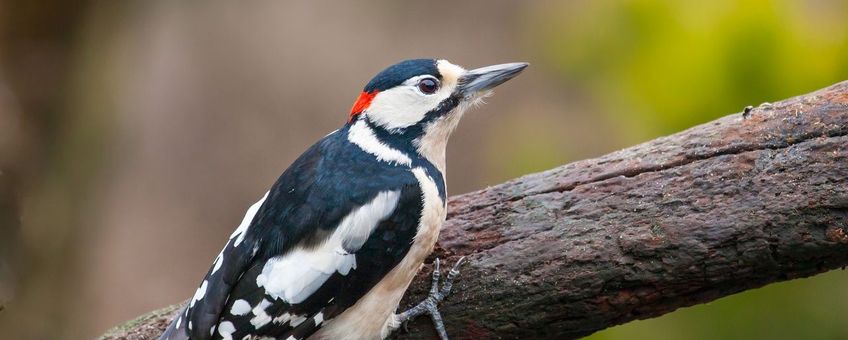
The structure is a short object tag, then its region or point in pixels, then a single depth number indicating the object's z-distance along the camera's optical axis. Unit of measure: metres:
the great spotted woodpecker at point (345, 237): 4.62
